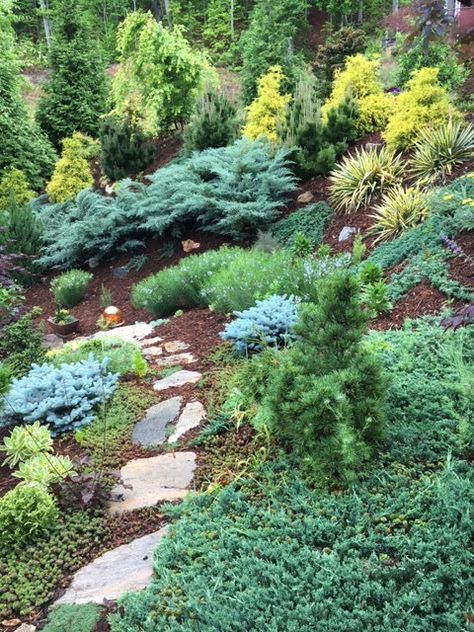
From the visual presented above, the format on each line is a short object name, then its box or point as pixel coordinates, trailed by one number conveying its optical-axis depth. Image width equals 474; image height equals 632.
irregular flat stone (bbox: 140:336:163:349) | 5.79
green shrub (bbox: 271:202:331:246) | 7.75
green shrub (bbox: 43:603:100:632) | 2.64
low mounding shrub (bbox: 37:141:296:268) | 8.29
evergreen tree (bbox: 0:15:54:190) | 13.09
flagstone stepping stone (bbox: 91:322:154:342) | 6.18
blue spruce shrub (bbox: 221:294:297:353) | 4.50
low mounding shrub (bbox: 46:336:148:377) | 5.03
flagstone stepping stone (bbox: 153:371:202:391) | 4.73
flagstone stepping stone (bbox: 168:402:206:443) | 4.03
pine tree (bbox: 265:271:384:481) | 3.02
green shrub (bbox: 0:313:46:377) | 5.27
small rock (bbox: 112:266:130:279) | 9.03
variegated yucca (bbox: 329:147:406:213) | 7.58
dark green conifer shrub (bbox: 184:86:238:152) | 10.35
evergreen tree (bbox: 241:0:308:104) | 14.30
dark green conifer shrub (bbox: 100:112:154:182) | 11.48
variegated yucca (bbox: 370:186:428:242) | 6.49
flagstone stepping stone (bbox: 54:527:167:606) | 2.83
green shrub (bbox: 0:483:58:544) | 3.22
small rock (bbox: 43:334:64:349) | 7.12
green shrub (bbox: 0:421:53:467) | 3.98
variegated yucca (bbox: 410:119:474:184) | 7.13
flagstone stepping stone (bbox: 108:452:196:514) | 3.44
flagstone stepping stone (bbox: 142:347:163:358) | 5.48
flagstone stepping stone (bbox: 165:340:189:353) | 5.50
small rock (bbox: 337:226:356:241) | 7.25
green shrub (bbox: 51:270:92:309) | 8.49
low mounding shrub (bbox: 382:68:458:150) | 7.77
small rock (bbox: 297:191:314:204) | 8.52
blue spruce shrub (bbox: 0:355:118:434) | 4.35
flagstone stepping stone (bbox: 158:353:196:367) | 5.17
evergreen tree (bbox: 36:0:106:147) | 15.25
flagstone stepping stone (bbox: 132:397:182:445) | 4.07
